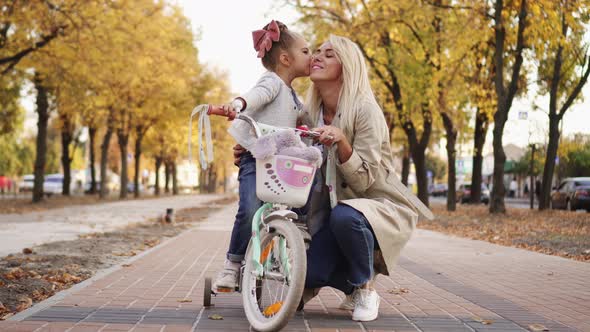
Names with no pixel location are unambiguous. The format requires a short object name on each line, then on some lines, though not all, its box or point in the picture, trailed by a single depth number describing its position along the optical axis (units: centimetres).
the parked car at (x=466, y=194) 4444
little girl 436
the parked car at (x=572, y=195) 2802
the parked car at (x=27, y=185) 5189
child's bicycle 385
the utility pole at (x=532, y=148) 2727
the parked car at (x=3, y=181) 5094
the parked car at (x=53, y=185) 4526
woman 435
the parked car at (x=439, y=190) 6688
